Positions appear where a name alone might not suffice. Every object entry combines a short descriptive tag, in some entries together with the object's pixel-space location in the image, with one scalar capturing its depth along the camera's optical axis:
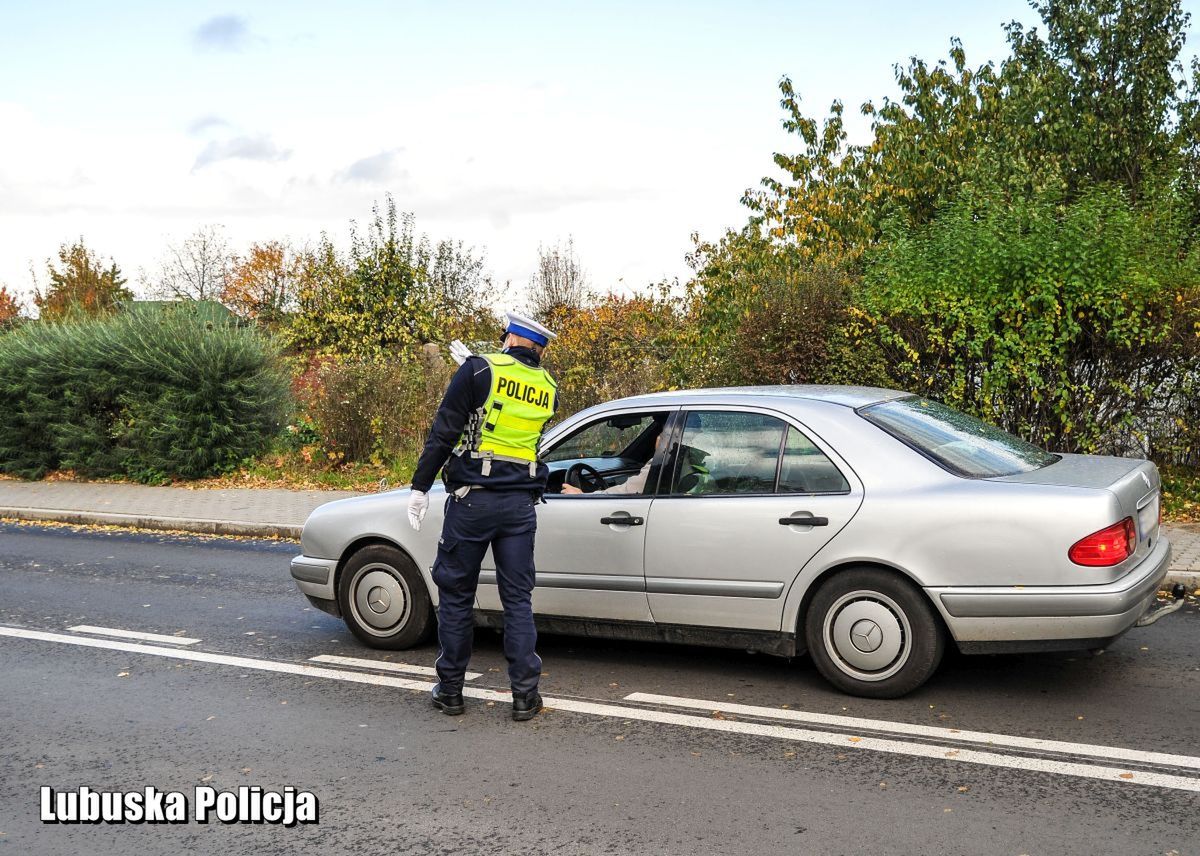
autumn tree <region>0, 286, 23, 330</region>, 54.19
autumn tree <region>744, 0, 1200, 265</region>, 19.38
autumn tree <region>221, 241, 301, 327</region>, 64.88
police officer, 5.30
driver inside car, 5.93
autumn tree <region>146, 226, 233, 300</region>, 66.12
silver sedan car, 5.05
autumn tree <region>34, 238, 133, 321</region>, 48.38
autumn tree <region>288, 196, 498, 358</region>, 23.92
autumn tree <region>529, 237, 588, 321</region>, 48.00
